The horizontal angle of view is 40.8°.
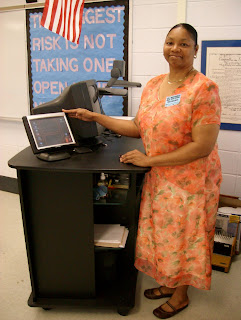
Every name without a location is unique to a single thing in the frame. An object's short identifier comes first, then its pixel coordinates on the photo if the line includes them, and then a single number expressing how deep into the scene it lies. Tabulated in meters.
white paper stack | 1.81
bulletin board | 2.74
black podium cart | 1.69
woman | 1.53
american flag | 2.67
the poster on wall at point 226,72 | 2.44
